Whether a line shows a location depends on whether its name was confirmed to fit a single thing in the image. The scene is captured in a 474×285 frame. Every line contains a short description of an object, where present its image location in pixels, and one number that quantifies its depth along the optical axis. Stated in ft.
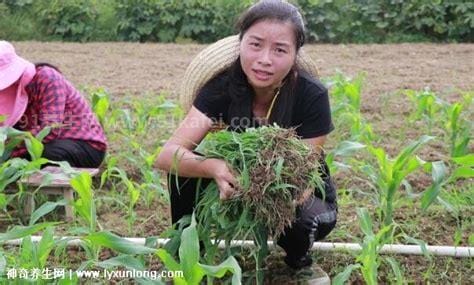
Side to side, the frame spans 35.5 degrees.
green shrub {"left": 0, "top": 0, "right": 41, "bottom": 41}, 31.14
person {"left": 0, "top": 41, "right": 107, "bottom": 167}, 10.81
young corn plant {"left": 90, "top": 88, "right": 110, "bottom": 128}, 13.09
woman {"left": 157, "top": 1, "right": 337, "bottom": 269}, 7.74
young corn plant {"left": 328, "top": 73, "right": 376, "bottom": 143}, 12.00
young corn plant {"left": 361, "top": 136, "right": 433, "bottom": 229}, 8.58
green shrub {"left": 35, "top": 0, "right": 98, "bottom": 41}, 31.01
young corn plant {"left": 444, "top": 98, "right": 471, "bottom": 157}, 11.60
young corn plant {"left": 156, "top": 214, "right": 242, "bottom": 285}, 6.51
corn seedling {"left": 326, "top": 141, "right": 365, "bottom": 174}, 9.18
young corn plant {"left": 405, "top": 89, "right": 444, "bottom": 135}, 13.47
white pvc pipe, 8.78
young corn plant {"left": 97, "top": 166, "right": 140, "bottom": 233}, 10.00
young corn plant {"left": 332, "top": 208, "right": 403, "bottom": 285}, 7.36
